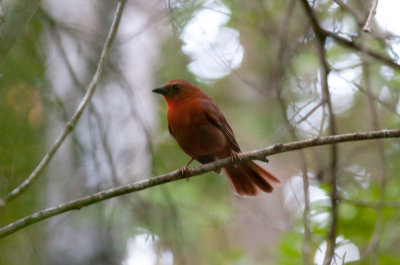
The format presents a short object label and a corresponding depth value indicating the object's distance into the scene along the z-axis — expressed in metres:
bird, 8.66
